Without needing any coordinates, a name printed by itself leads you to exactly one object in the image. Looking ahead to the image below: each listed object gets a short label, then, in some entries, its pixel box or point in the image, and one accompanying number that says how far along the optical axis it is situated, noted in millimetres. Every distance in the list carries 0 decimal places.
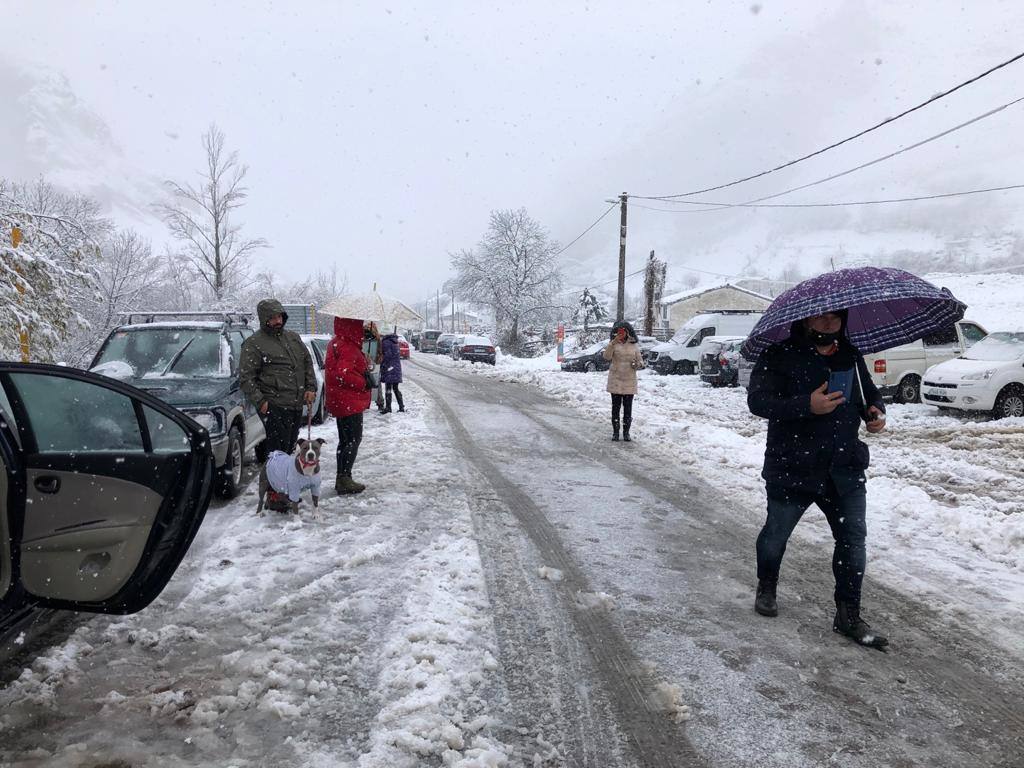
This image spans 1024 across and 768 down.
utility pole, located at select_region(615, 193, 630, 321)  27438
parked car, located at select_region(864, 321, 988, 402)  13492
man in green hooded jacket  5562
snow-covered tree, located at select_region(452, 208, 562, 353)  53281
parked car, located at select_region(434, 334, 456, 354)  47541
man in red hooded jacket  6145
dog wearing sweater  5363
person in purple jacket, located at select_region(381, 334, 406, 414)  12000
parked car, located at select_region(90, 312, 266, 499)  6016
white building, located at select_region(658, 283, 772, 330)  57281
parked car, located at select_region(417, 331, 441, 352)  58188
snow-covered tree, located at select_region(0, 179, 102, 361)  9578
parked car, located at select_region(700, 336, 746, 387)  18516
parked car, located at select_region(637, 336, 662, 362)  28294
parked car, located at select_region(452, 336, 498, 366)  33906
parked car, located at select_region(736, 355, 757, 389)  17094
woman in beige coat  9242
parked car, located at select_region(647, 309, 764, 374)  24078
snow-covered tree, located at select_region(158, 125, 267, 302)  29531
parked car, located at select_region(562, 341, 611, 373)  27438
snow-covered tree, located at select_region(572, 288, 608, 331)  60500
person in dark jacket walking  3332
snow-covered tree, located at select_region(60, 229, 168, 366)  20628
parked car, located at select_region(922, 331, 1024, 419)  10938
